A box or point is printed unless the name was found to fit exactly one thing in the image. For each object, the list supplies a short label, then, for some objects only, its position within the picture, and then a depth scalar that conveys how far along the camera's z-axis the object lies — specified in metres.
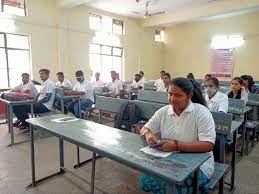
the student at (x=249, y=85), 3.89
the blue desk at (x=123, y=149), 1.06
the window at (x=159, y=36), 10.49
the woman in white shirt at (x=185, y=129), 1.28
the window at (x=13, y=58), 5.95
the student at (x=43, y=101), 3.94
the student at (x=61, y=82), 5.63
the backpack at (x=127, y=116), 2.86
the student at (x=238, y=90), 3.55
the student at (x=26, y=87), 4.20
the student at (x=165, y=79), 4.54
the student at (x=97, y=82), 6.93
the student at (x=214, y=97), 2.61
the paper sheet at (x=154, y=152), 1.24
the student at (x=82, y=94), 4.52
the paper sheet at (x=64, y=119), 2.07
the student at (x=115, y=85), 6.27
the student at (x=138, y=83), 6.86
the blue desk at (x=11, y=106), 3.37
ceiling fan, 8.01
